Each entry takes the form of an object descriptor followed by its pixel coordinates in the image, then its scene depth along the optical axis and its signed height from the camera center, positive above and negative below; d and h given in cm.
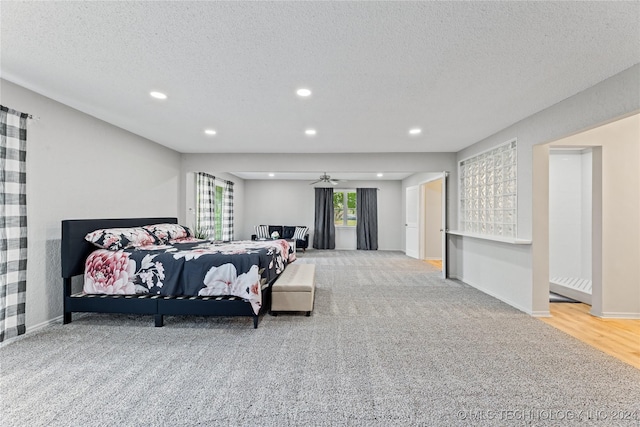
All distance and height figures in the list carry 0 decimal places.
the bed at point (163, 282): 299 -73
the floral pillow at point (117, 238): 322 -30
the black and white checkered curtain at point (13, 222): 258 -9
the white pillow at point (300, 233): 886 -62
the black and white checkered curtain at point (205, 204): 616 +20
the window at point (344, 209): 972 +13
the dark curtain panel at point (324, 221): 949 -27
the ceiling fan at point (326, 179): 720 +85
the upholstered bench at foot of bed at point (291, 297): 330 -95
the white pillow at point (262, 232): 899 -60
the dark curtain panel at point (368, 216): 952 -9
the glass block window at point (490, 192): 390 +33
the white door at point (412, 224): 818 -31
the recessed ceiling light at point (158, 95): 281 +115
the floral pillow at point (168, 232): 403 -29
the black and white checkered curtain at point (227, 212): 790 +1
